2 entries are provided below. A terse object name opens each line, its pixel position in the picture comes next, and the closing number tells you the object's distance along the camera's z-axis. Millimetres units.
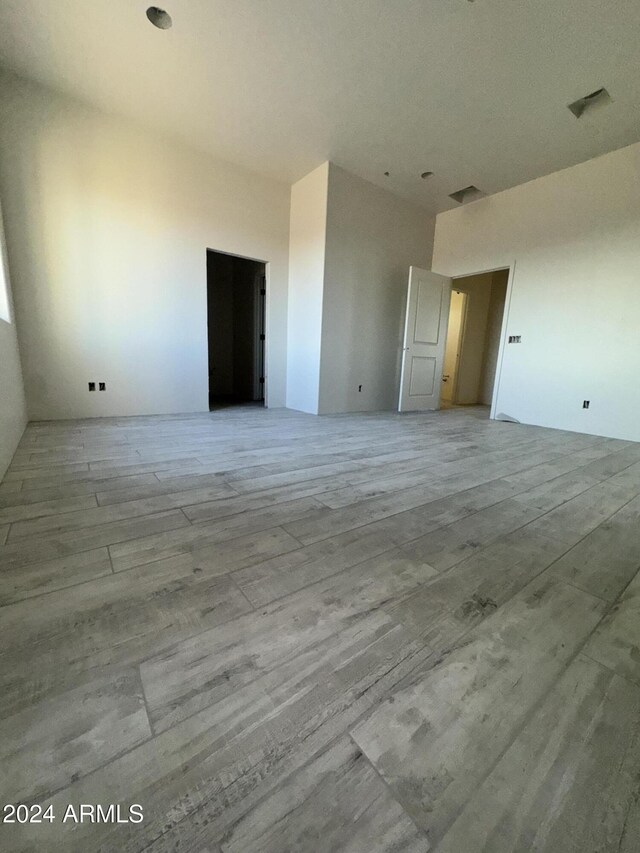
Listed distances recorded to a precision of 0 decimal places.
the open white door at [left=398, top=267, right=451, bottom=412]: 4918
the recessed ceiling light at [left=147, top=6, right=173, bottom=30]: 2312
